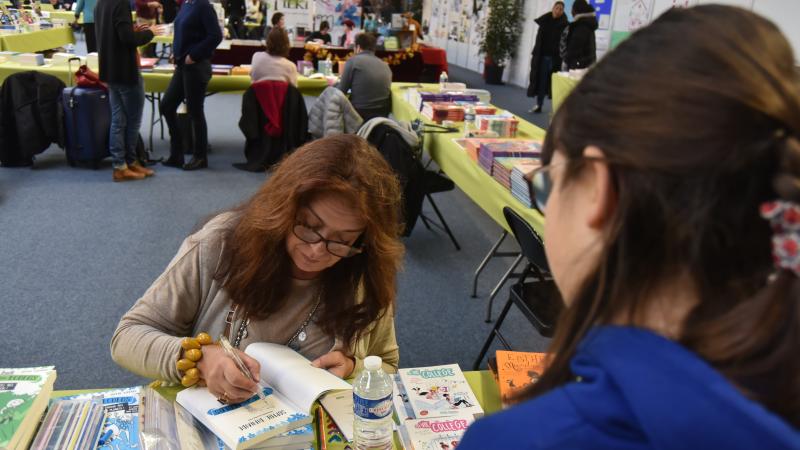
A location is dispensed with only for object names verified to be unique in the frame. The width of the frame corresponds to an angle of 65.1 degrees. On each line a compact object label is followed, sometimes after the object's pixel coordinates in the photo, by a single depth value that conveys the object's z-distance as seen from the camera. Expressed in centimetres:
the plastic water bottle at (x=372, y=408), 107
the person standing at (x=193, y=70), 466
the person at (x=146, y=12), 485
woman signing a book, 130
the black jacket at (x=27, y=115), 468
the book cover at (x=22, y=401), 104
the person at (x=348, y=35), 782
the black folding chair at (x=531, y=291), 234
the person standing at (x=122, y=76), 418
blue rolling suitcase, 469
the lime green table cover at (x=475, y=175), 283
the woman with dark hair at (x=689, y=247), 44
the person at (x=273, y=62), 485
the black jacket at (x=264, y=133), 502
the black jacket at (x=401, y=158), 343
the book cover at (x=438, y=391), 128
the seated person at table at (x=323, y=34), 821
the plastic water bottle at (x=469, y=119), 394
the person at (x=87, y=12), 702
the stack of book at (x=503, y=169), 293
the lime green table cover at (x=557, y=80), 474
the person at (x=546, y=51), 822
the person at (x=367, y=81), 492
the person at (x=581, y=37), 720
